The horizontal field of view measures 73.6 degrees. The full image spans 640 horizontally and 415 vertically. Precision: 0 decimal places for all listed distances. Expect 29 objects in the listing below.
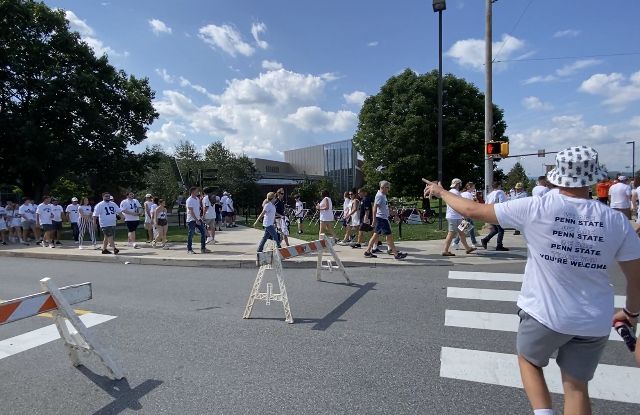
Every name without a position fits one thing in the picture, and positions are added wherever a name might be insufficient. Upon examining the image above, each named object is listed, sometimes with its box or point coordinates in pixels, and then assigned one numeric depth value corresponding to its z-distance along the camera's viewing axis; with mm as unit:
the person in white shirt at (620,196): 11109
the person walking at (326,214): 12654
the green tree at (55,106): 22188
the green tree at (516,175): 71806
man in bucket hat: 2344
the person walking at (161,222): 13461
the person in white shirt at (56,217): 14453
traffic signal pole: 14581
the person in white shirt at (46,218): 14227
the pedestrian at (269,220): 10398
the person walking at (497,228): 10867
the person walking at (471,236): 11105
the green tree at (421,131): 31625
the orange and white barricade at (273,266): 5695
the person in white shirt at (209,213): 14445
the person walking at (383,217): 9875
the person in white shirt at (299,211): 21103
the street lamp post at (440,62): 14297
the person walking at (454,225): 10023
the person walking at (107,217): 12008
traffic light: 13395
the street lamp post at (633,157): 57478
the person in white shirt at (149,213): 14461
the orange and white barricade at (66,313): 3586
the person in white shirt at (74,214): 15672
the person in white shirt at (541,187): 9796
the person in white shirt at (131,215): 13859
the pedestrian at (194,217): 11789
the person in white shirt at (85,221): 14190
